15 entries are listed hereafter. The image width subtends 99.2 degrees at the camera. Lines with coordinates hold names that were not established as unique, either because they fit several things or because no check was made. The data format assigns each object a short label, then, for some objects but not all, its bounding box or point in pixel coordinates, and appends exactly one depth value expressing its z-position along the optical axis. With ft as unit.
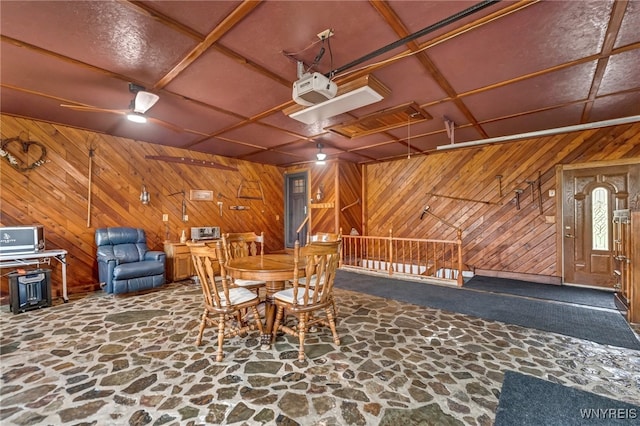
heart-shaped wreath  13.62
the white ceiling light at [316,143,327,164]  17.87
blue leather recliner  14.52
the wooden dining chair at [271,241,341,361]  8.55
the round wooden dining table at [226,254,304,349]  8.68
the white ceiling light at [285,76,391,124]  9.50
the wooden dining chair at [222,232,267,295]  11.57
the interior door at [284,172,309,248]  25.94
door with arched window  15.34
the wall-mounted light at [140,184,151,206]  17.89
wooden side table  17.67
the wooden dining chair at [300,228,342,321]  13.29
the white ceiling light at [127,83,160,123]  9.86
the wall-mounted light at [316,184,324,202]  24.11
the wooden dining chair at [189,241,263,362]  8.50
